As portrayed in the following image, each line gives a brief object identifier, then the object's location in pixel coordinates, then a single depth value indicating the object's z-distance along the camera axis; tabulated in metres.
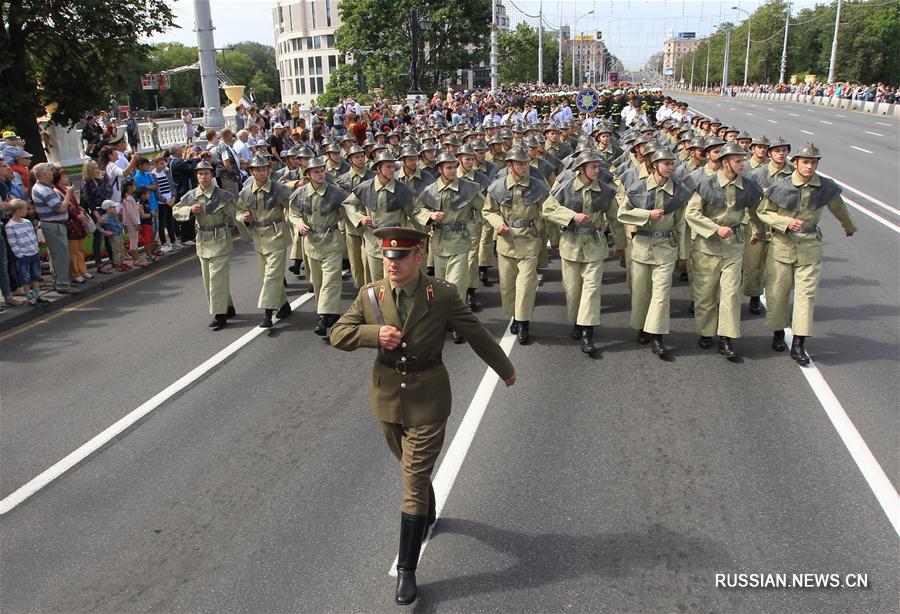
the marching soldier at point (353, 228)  10.78
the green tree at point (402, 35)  52.41
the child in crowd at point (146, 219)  13.24
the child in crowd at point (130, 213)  12.62
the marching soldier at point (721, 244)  8.04
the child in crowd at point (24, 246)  10.16
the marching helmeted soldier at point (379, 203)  9.25
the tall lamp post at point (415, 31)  31.09
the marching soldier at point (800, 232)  7.84
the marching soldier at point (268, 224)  9.64
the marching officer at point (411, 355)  4.34
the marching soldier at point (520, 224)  8.75
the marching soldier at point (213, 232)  9.60
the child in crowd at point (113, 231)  12.16
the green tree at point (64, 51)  18.47
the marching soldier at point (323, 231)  9.27
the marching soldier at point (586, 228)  8.45
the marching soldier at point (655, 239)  8.13
